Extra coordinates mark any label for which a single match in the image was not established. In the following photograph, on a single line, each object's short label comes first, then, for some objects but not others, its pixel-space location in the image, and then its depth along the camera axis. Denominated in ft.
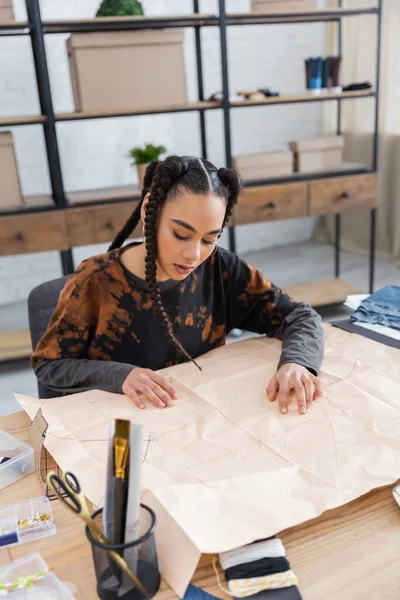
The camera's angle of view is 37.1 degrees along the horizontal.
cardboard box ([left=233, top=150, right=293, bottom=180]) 9.65
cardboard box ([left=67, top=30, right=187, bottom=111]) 8.25
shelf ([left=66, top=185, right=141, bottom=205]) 8.64
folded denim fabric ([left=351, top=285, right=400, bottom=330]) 4.29
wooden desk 2.05
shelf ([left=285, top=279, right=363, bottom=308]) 10.56
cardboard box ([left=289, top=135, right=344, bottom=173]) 10.07
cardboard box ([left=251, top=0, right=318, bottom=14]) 9.09
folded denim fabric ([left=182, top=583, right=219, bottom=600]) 2.05
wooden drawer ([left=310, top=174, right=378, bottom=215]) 9.91
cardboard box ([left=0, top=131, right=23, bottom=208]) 8.21
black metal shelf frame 8.02
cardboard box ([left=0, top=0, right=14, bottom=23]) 7.93
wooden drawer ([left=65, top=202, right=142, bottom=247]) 8.56
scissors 1.92
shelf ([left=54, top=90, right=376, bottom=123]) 8.46
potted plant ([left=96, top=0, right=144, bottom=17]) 8.26
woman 3.52
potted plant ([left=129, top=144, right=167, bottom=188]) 9.08
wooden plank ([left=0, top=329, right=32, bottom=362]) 9.19
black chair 4.55
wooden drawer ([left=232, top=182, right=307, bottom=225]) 9.44
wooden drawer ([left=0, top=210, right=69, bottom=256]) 8.29
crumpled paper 2.26
